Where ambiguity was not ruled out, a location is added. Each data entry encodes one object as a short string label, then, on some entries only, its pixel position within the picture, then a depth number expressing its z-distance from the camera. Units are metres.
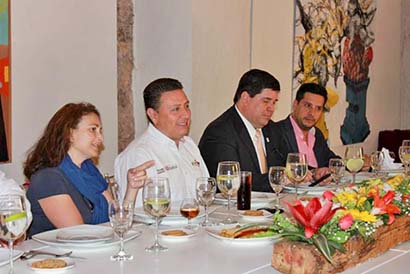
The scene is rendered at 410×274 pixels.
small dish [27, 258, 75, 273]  1.94
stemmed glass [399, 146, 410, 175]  4.02
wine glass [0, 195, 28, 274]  1.94
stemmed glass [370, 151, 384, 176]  3.88
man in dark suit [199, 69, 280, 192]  3.97
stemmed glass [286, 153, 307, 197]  3.10
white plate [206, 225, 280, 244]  2.29
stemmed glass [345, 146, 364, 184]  3.70
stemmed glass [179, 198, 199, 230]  2.46
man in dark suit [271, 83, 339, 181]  4.86
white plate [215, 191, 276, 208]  3.02
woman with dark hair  2.80
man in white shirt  3.47
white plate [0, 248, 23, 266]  2.00
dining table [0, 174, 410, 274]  2.00
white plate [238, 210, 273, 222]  2.71
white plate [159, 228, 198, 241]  2.35
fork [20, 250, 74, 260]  2.09
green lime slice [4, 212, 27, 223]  1.94
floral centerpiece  1.97
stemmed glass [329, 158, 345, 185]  3.46
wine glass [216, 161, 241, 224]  2.77
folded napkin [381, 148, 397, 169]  4.33
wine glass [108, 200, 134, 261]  2.11
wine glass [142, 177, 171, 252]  2.23
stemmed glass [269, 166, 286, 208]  2.92
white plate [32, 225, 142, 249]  2.20
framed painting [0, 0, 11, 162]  3.79
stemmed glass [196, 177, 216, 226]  2.58
